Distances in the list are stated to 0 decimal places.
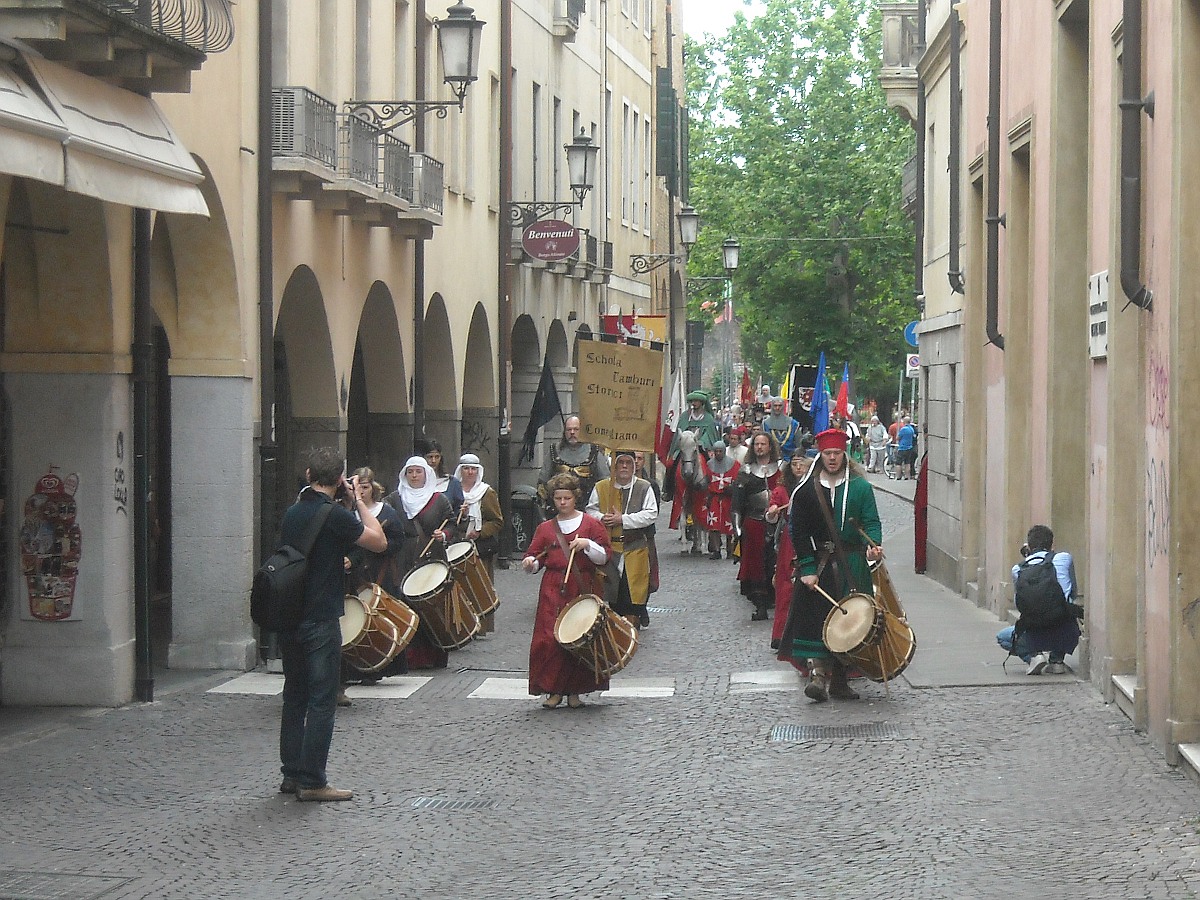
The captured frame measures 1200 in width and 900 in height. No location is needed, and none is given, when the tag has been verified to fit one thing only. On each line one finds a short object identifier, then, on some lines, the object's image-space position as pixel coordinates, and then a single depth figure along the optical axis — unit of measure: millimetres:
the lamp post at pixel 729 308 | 41250
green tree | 61719
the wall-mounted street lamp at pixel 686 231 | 38281
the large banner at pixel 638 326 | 36206
